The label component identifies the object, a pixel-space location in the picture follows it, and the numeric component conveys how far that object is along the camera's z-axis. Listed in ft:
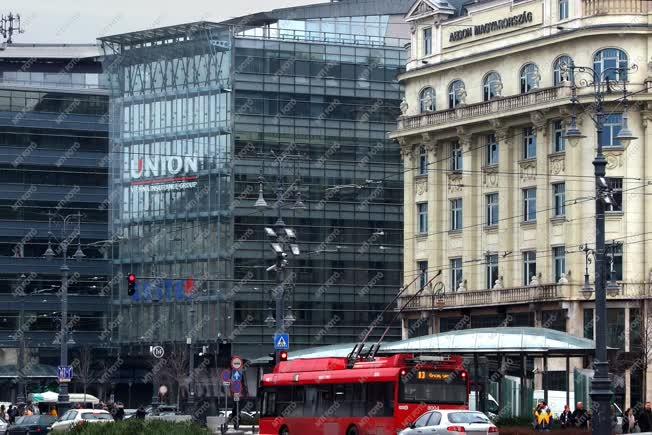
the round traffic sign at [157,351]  297.18
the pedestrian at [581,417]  174.19
